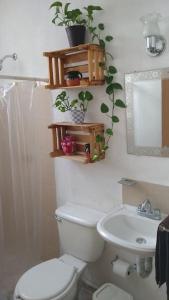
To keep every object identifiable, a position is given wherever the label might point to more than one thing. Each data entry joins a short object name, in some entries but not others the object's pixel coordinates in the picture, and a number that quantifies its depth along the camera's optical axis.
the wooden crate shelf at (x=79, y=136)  1.84
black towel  1.34
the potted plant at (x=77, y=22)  1.74
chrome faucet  1.66
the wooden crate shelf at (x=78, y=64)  1.71
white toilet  1.67
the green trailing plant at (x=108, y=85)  1.75
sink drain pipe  1.64
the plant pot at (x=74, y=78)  1.84
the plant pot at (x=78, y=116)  1.92
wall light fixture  1.50
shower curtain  2.02
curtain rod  1.82
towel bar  1.35
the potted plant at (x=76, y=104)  1.90
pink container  1.99
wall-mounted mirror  1.59
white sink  1.62
